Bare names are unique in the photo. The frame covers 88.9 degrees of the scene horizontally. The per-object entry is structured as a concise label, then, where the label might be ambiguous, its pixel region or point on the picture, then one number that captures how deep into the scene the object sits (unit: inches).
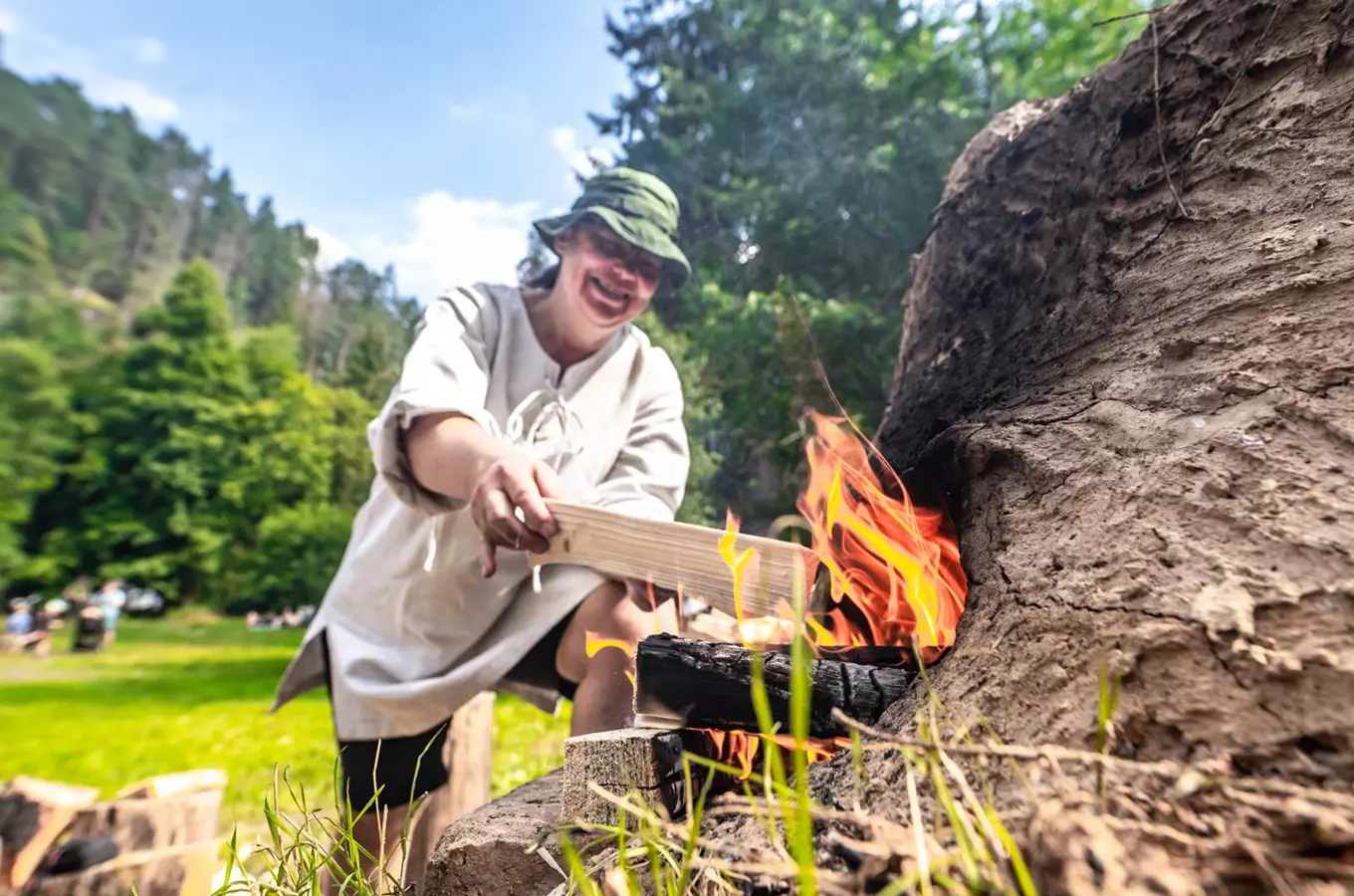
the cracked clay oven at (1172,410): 27.5
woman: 63.9
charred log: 43.2
